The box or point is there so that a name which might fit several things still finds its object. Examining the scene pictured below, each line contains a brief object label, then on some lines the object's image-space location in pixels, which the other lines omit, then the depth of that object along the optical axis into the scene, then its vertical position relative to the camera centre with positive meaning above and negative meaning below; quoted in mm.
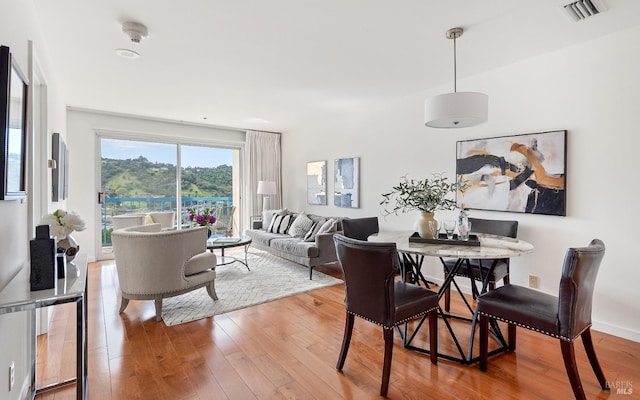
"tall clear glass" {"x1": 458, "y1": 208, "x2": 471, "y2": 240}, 2469 -222
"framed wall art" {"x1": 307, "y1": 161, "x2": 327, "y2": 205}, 5984 +307
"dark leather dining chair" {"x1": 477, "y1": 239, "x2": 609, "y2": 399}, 1786 -680
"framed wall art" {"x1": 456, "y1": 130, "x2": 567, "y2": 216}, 3002 +278
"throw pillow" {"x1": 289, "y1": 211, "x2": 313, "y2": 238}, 5211 -464
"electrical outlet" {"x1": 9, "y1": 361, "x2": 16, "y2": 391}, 1550 -880
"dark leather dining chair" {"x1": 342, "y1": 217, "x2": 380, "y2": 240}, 3539 -334
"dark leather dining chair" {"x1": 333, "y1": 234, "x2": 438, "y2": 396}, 1926 -644
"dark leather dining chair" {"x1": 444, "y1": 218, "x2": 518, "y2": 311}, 2770 -604
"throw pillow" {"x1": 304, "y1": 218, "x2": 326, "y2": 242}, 4914 -520
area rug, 3250 -1116
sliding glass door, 5652 +329
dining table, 2047 -347
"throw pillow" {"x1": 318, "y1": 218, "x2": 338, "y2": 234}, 4609 -414
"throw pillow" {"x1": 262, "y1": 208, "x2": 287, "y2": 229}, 6164 -354
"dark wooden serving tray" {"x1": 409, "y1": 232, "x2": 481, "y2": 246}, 2313 -317
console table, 1294 -430
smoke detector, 2520 +1354
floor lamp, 6465 +206
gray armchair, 2932 -602
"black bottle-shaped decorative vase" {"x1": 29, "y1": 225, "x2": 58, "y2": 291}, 1436 -304
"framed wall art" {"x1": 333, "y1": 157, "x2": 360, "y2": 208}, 5215 +270
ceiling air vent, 2242 +1382
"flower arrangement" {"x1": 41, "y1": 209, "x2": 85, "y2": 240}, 1857 -149
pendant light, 2258 +658
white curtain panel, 6832 +721
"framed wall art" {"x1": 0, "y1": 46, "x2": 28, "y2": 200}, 1342 +327
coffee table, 4453 -644
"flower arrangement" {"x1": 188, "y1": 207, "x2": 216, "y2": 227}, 4633 -310
